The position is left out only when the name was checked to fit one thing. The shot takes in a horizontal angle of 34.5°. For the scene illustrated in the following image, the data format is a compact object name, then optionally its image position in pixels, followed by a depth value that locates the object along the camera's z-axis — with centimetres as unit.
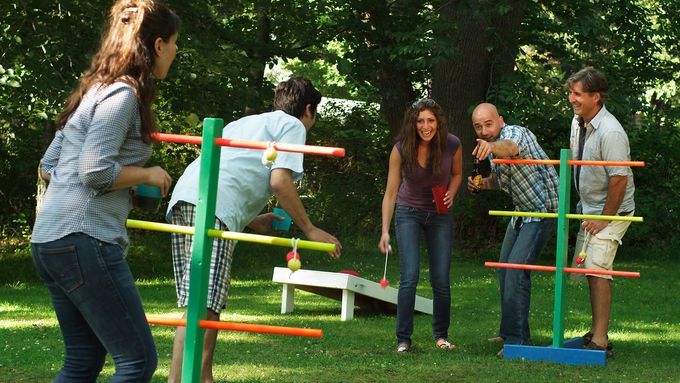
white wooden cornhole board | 924
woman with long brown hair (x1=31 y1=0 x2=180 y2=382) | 334
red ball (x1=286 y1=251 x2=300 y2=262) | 358
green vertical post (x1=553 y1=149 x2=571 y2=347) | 687
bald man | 729
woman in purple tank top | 720
